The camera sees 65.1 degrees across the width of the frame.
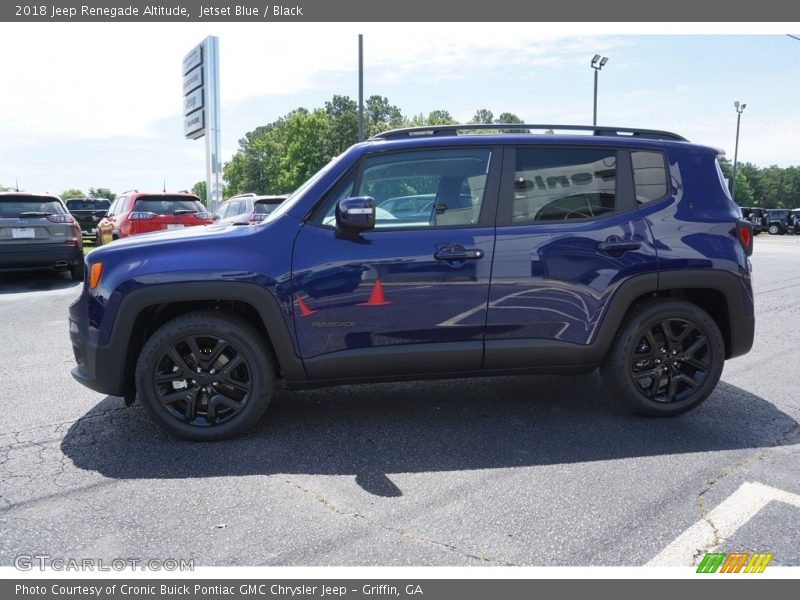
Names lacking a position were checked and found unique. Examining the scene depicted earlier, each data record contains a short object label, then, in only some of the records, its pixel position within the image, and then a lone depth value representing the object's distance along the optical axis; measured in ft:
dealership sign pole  72.49
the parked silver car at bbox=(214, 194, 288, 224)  41.32
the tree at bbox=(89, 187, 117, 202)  512.02
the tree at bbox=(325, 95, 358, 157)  237.86
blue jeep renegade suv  11.83
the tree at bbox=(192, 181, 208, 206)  515.09
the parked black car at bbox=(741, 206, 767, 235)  126.05
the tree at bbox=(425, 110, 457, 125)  234.58
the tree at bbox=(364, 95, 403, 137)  310.08
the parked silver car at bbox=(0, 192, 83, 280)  33.24
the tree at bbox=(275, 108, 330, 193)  236.22
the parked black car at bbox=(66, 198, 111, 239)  74.43
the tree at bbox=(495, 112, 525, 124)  336.78
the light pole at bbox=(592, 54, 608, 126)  96.18
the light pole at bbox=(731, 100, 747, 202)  181.59
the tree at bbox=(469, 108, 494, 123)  374.69
